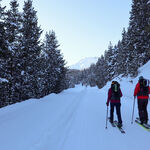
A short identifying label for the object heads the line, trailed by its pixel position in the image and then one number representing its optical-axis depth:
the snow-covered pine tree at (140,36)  21.16
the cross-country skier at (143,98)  6.49
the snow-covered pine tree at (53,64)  23.78
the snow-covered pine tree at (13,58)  15.45
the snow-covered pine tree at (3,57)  11.02
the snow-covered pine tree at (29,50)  16.58
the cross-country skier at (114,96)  6.53
